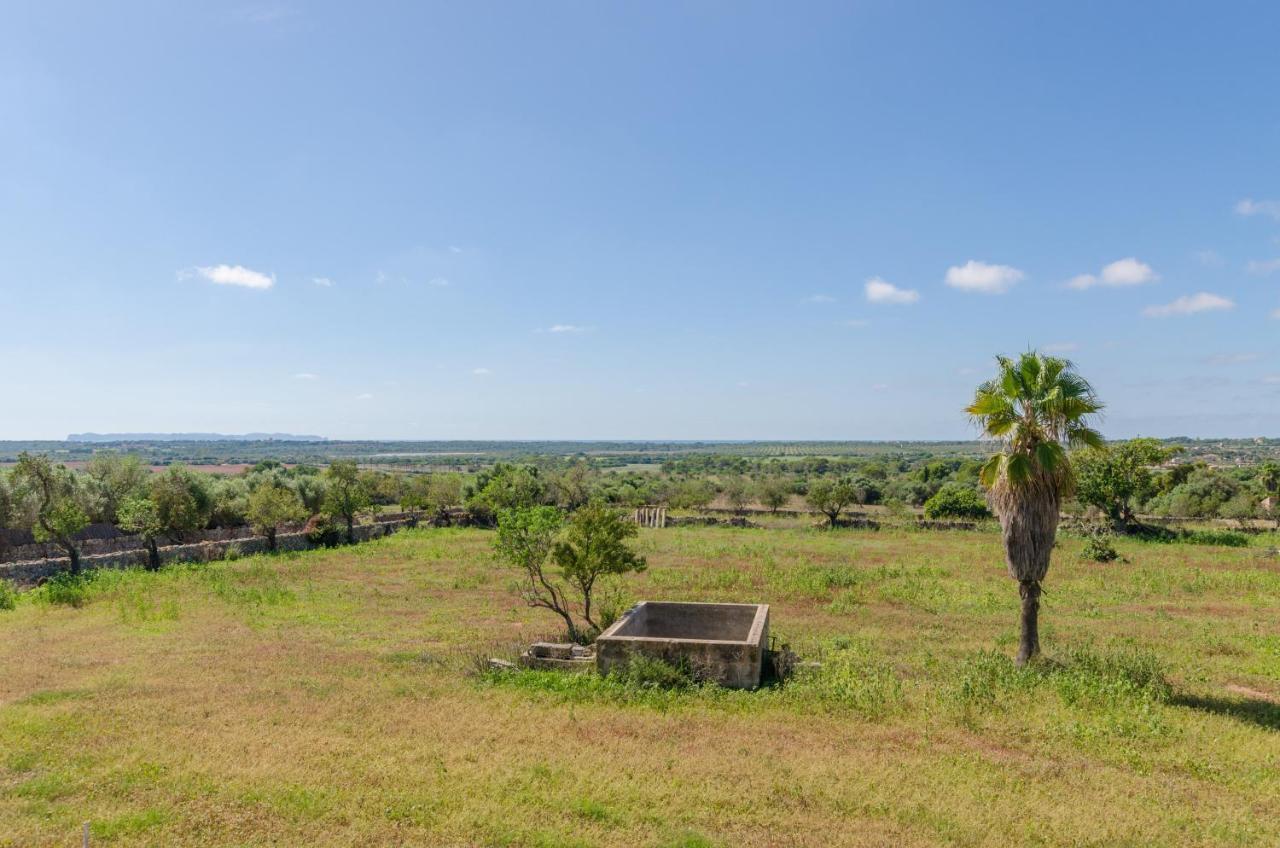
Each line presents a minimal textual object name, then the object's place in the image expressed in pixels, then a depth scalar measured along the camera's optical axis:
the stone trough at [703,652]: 13.23
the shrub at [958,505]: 44.66
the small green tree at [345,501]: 35.67
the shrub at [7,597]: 20.27
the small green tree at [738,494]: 64.25
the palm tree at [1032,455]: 13.15
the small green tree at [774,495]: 56.62
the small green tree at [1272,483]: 49.19
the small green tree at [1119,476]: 37.06
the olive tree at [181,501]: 29.36
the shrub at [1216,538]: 33.69
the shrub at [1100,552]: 29.00
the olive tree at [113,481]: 34.42
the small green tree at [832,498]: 43.31
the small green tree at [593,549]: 16.91
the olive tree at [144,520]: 26.39
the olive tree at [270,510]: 31.05
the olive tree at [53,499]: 23.62
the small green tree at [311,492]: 42.16
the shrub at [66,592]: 20.70
